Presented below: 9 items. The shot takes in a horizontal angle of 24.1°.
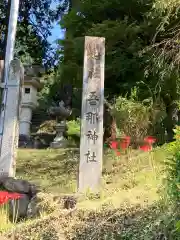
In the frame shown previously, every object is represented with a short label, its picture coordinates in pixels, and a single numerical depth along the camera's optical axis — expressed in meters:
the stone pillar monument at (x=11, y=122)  6.96
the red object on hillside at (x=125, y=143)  7.88
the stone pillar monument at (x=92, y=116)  5.98
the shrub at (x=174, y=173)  3.24
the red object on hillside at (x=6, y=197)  5.25
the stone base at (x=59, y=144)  12.87
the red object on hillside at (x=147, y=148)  7.45
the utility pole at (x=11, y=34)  8.38
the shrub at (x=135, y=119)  8.90
